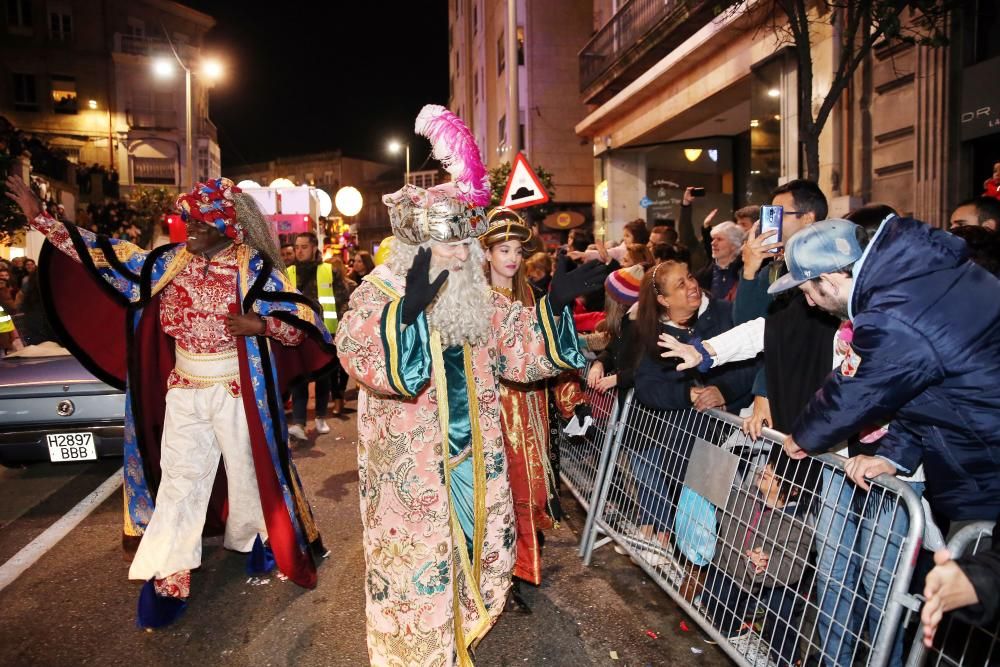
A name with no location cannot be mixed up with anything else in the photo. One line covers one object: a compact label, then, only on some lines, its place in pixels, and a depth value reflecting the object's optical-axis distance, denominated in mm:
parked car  5270
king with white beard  2592
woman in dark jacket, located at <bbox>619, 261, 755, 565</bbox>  3525
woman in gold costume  3717
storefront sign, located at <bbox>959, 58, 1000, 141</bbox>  7207
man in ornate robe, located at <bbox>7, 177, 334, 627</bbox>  3742
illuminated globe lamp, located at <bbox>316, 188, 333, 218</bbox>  20797
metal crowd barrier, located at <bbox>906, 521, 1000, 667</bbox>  1999
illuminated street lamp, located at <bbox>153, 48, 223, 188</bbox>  19500
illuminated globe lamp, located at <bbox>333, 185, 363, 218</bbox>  20000
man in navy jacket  2070
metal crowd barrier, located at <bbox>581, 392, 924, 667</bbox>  2377
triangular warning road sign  7088
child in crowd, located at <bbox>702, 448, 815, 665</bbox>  2686
